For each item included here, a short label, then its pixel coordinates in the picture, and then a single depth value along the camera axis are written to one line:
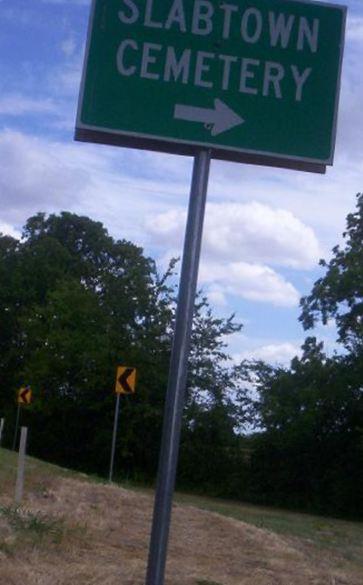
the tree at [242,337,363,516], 38.34
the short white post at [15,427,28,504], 15.23
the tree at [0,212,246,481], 41.59
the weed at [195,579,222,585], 10.16
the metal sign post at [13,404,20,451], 43.75
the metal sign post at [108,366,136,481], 25.38
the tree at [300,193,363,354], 38.03
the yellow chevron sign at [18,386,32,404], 30.26
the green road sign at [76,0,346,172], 5.11
